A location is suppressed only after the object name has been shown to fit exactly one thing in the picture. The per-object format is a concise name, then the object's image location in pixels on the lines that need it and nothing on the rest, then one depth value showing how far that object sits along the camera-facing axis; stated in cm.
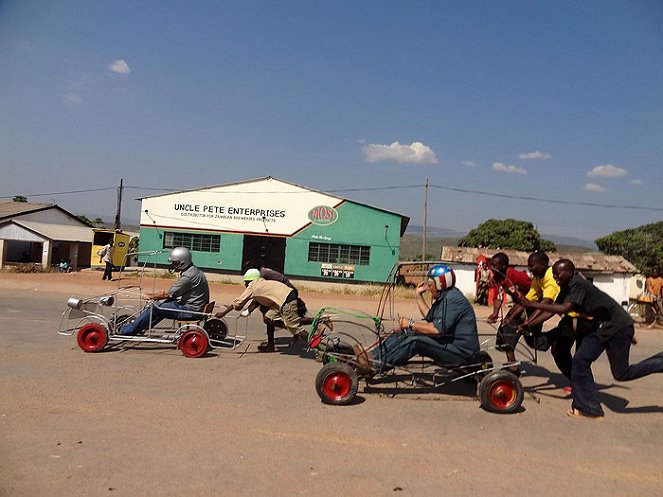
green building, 2838
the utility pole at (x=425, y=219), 3097
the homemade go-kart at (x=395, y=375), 565
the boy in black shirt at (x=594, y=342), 554
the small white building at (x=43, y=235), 2988
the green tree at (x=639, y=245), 3272
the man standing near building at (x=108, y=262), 2284
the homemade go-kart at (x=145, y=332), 764
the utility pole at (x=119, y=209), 4038
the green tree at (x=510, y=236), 4675
